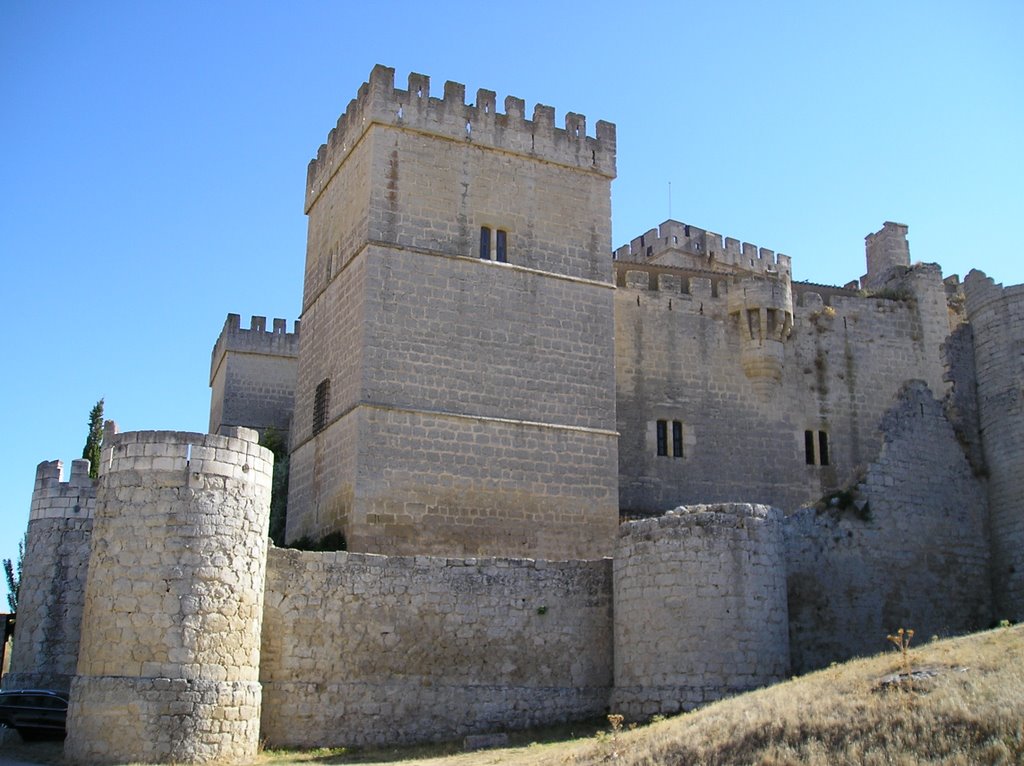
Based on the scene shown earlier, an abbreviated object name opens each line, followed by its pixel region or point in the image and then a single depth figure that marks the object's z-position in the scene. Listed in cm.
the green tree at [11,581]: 2472
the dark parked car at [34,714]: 1566
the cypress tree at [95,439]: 2545
